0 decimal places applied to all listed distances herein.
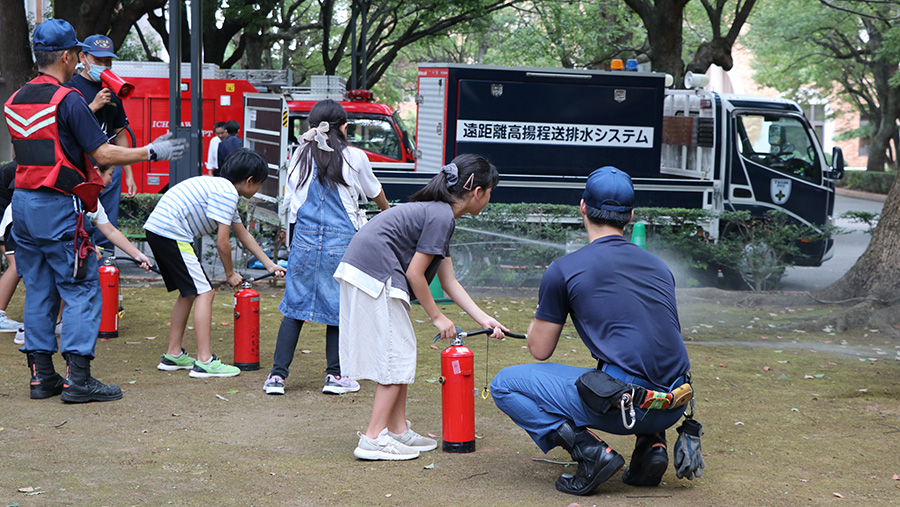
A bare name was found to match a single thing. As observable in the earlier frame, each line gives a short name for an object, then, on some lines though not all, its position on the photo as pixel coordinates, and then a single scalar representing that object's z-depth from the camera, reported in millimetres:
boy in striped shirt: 5605
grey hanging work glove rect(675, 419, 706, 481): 3779
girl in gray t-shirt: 4031
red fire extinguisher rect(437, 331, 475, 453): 4266
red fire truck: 17359
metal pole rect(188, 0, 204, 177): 8508
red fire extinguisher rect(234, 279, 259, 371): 5969
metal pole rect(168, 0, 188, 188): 8438
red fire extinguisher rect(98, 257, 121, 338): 6867
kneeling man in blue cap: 3654
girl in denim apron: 5371
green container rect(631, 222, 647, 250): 9828
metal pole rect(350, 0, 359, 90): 20222
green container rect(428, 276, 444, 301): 9033
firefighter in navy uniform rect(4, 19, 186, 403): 4902
